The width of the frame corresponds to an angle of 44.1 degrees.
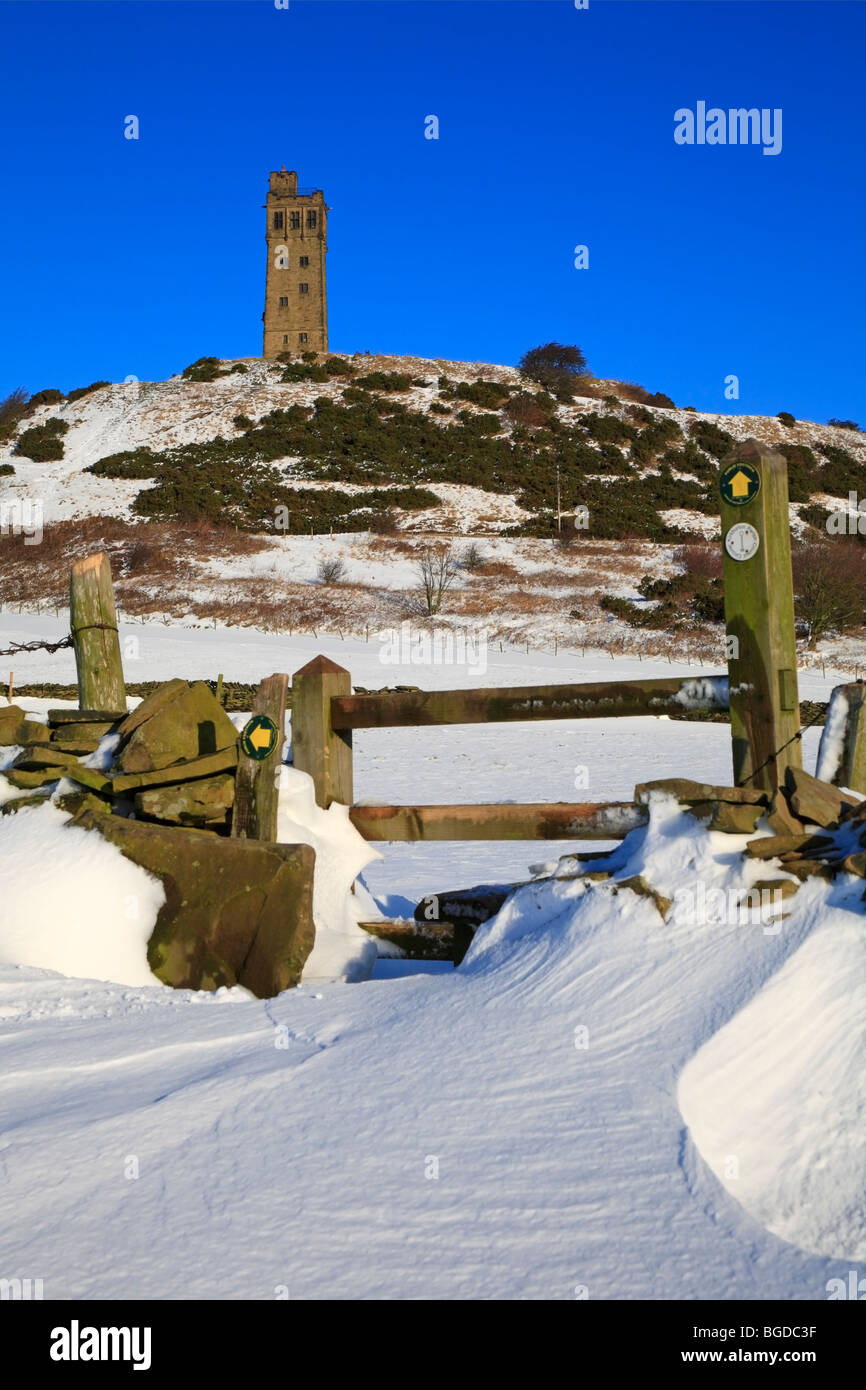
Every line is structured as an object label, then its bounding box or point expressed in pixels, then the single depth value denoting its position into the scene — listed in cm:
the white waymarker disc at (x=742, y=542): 465
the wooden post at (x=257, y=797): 524
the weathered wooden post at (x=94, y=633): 662
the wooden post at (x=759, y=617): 453
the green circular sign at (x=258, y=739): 524
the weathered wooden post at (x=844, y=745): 468
